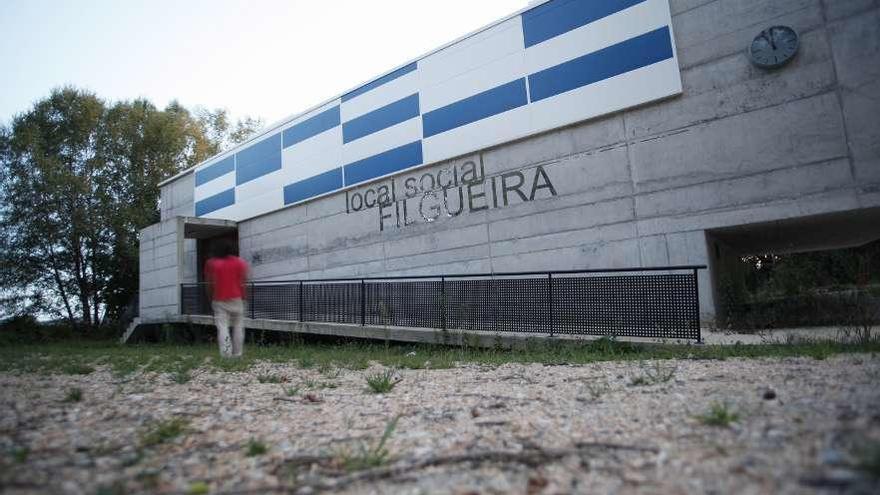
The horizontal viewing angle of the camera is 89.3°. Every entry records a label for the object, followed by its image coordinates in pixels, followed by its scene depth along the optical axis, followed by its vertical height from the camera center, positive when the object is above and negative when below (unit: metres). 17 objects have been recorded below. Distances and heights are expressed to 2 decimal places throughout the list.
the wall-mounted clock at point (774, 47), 8.84 +4.52
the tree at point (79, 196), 20.09 +5.92
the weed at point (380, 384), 4.11 -0.77
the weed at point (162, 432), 2.63 -0.70
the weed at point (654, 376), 3.90 -0.87
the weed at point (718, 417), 2.43 -0.77
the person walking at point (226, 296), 7.12 +0.27
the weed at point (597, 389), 3.51 -0.86
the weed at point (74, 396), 3.76 -0.60
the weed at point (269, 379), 4.81 -0.75
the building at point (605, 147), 8.63 +3.39
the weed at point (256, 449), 2.44 -0.75
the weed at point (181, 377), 4.72 -0.66
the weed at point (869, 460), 1.60 -0.71
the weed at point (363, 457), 2.21 -0.79
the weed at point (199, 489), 1.91 -0.74
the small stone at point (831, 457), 1.77 -0.76
